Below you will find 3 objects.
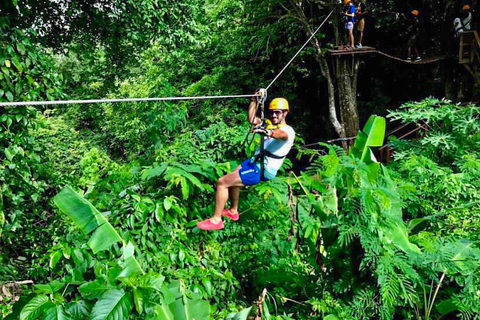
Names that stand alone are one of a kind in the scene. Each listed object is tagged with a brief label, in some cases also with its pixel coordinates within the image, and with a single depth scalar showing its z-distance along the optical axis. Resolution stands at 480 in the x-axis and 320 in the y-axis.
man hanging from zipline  3.02
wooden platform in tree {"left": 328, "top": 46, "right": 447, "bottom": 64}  8.06
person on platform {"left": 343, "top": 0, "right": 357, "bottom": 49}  7.74
